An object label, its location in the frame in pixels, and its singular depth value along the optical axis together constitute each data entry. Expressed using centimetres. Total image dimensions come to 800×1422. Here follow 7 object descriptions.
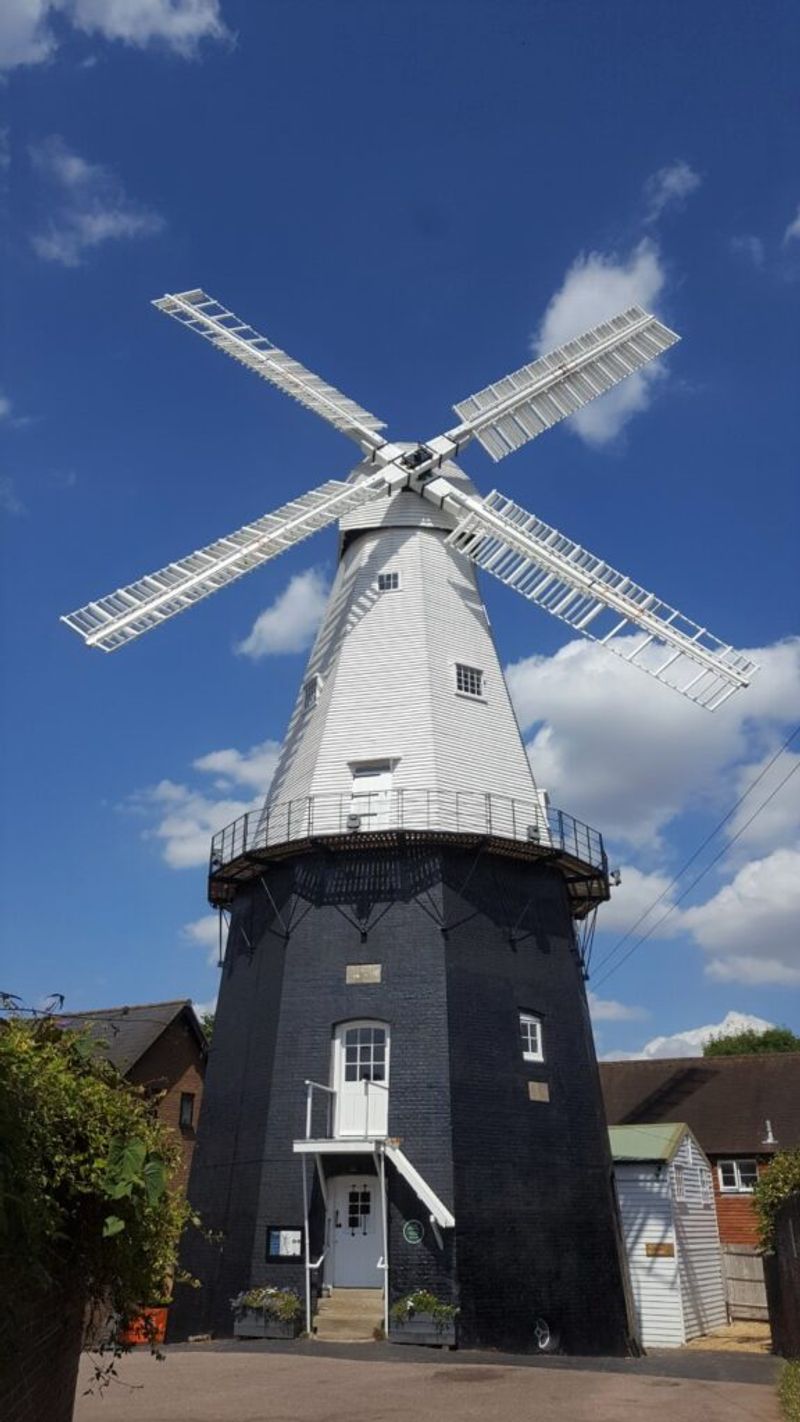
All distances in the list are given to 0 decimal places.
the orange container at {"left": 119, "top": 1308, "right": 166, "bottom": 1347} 694
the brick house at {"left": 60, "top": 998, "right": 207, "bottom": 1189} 2806
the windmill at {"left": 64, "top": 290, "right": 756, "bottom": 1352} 1844
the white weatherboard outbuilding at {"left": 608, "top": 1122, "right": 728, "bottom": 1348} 2230
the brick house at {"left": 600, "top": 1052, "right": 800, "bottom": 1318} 2991
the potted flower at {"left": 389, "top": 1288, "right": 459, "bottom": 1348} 1698
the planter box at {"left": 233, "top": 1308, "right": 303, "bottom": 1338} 1773
